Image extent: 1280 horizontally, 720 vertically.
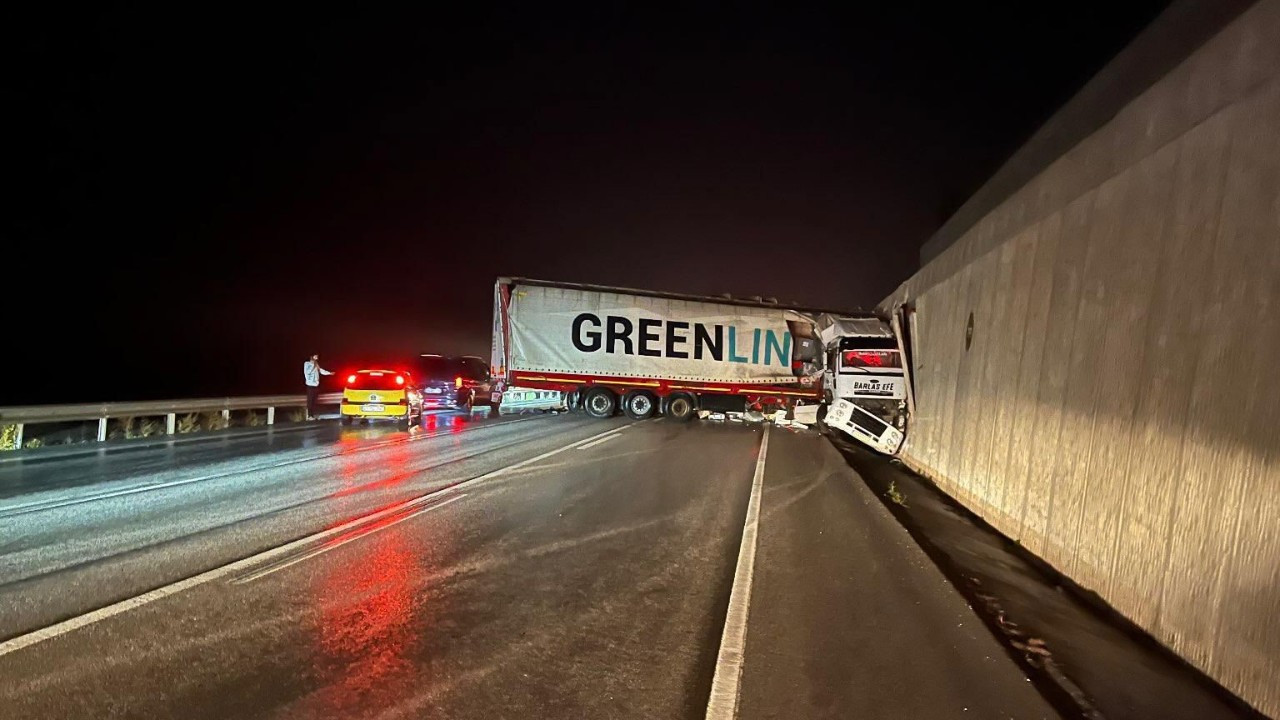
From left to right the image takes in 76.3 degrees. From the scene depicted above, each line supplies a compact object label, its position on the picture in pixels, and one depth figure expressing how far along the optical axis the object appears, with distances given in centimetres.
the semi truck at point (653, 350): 2498
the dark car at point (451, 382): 2759
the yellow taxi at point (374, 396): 2097
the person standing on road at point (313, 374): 2222
